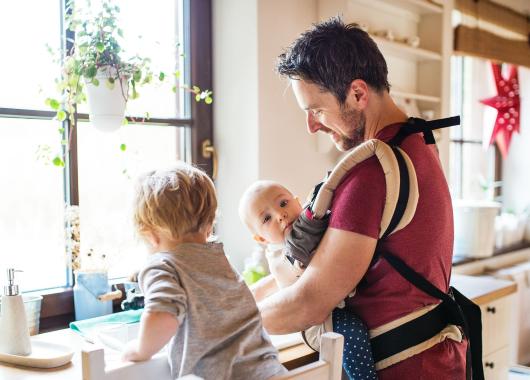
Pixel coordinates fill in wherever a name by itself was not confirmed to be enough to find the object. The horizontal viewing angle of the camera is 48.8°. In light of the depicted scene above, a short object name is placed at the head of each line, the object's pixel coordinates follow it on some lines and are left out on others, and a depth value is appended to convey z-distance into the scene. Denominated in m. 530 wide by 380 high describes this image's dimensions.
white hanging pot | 1.67
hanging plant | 1.66
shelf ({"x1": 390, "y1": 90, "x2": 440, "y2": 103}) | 2.67
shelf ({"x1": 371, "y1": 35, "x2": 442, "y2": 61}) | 2.57
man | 1.17
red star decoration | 3.91
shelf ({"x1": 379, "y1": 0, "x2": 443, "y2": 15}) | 2.71
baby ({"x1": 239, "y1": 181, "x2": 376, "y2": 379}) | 1.42
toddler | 1.01
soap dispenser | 1.34
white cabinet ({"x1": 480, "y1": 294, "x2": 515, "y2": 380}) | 2.09
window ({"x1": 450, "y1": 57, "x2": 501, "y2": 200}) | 3.82
